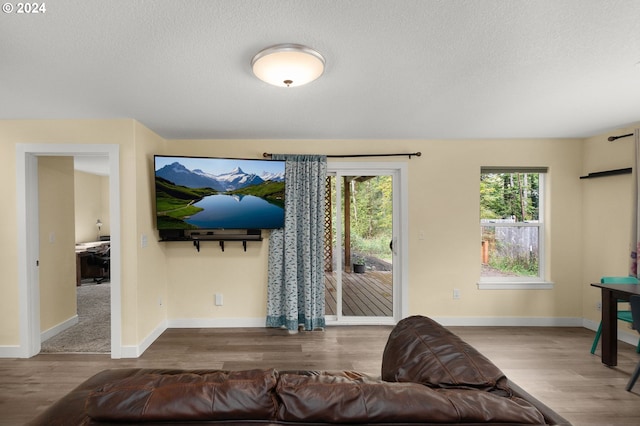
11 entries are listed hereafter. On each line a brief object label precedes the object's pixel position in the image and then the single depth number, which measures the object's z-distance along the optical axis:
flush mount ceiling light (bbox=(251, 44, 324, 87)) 1.71
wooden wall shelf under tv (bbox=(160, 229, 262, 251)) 3.61
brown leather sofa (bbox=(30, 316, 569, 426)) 0.87
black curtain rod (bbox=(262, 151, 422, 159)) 3.83
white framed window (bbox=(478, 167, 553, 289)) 3.98
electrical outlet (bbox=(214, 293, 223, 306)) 3.83
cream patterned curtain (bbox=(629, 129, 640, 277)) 3.11
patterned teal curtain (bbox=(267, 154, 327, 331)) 3.72
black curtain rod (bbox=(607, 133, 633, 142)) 3.27
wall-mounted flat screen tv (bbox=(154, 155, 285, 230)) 3.39
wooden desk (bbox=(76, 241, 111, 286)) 6.27
